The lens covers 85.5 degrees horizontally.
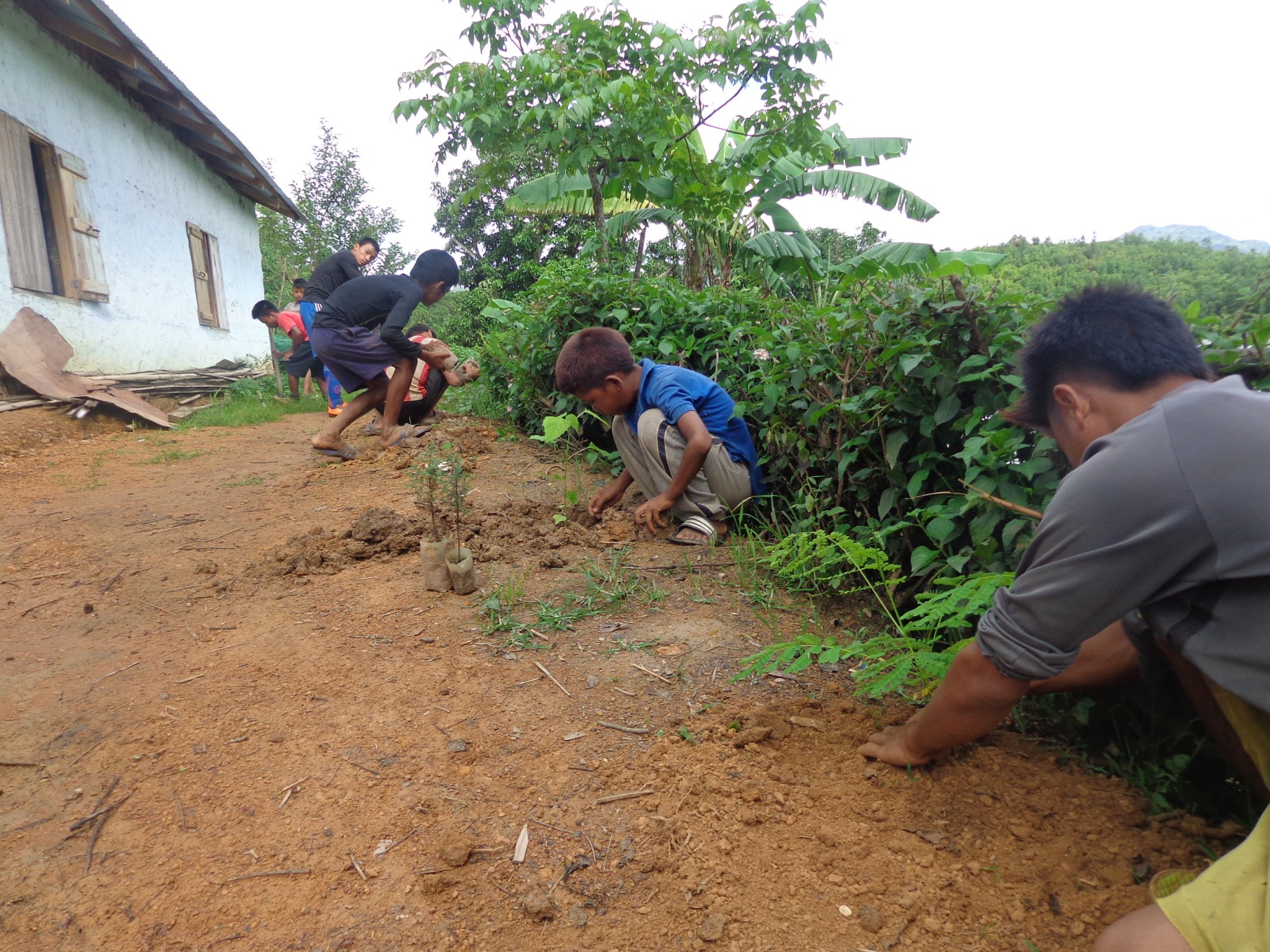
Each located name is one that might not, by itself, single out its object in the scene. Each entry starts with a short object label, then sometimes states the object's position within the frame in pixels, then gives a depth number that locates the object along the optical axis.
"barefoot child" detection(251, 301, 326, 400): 8.47
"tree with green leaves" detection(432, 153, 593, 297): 16.36
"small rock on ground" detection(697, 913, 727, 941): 1.23
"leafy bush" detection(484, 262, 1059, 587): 1.97
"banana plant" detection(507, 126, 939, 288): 6.89
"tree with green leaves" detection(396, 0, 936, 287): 5.67
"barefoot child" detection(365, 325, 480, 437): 5.70
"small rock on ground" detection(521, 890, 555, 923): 1.29
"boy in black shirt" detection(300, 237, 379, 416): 6.02
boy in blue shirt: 3.16
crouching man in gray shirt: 1.01
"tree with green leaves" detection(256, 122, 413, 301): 18.78
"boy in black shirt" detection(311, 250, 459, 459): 4.93
